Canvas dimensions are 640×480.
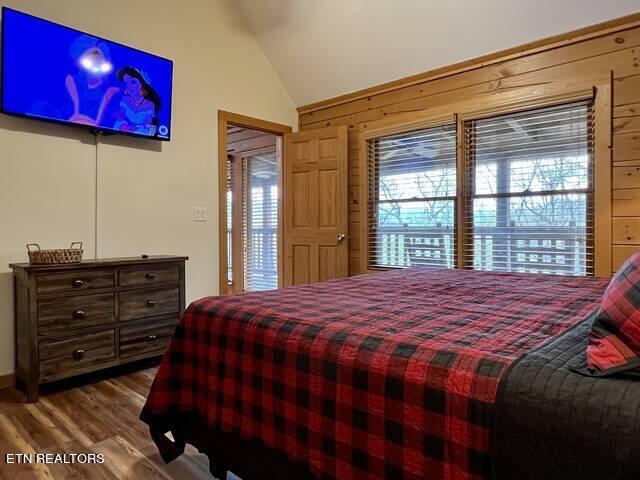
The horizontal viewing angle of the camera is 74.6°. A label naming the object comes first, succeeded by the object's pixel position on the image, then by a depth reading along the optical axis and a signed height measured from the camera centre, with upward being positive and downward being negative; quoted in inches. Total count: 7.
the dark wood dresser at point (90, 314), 96.8 -19.6
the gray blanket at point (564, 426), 27.2 -13.2
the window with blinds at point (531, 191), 117.1 +12.9
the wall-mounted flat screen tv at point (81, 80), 101.5 +42.5
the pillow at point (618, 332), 31.4 -8.1
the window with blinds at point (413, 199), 142.6 +13.1
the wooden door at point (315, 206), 162.4 +12.1
